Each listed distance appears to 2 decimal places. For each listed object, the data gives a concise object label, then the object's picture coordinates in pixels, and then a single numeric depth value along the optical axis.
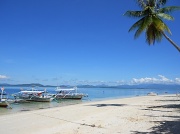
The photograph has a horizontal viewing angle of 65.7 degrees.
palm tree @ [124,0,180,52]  12.17
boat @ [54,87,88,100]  27.45
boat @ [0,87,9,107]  17.49
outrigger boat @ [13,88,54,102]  23.37
